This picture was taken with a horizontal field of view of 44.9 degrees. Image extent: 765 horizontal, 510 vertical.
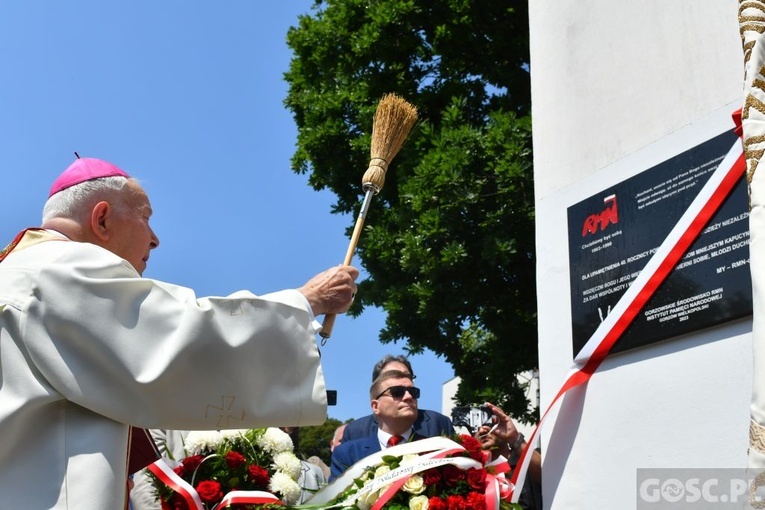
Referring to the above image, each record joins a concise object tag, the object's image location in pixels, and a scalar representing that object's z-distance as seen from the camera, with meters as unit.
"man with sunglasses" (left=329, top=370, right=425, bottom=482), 5.70
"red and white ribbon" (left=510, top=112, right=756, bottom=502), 3.59
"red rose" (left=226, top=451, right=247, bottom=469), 4.48
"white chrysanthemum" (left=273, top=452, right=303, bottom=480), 4.56
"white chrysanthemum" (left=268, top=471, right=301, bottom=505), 4.43
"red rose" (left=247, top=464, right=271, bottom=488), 4.46
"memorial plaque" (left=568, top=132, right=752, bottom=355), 3.53
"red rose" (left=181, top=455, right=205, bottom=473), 4.43
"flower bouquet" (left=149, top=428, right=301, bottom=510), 4.31
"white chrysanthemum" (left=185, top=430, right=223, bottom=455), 4.53
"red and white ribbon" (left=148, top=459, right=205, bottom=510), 4.24
